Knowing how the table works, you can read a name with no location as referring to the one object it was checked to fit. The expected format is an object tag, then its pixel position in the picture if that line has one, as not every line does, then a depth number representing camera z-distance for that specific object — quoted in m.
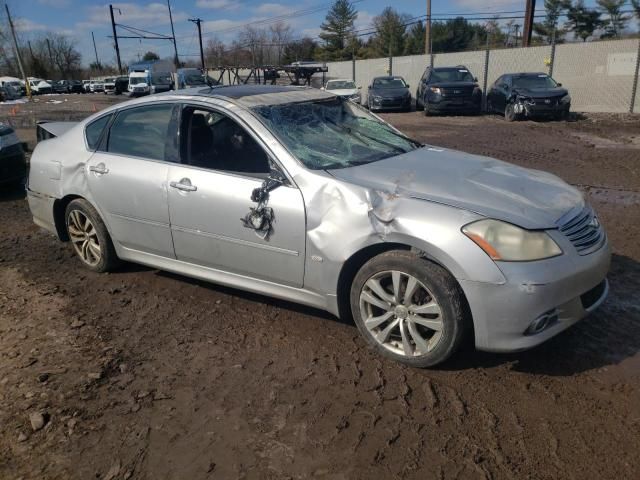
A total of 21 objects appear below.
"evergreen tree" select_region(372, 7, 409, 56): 59.43
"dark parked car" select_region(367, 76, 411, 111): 21.94
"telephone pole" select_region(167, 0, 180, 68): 55.02
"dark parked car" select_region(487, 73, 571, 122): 16.19
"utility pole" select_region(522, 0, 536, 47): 25.73
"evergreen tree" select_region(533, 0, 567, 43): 45.44
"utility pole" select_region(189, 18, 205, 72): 56.34
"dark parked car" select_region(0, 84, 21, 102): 48.73
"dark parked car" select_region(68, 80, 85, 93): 66.38
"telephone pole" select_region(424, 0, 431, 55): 33.66
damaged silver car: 2.85
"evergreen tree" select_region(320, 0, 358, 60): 74.06
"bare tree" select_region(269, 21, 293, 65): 59.75
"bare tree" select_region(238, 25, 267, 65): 55.57
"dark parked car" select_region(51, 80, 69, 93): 66.68
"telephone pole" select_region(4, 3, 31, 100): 43.59
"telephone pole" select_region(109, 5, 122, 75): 63.84
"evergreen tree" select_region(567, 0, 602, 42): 43.06
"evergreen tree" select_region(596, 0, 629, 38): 40.08
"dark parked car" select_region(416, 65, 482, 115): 19.20
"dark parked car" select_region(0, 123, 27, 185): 8.01
